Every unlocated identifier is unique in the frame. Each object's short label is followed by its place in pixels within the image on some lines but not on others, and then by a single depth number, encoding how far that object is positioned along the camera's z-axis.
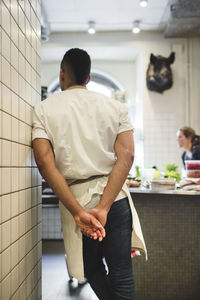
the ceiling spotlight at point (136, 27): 4.77
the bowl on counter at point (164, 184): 2.39
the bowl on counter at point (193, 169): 2.50
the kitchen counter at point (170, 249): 2.54
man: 1.50
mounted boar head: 4.91
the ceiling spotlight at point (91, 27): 4.79
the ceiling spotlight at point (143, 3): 4.15
